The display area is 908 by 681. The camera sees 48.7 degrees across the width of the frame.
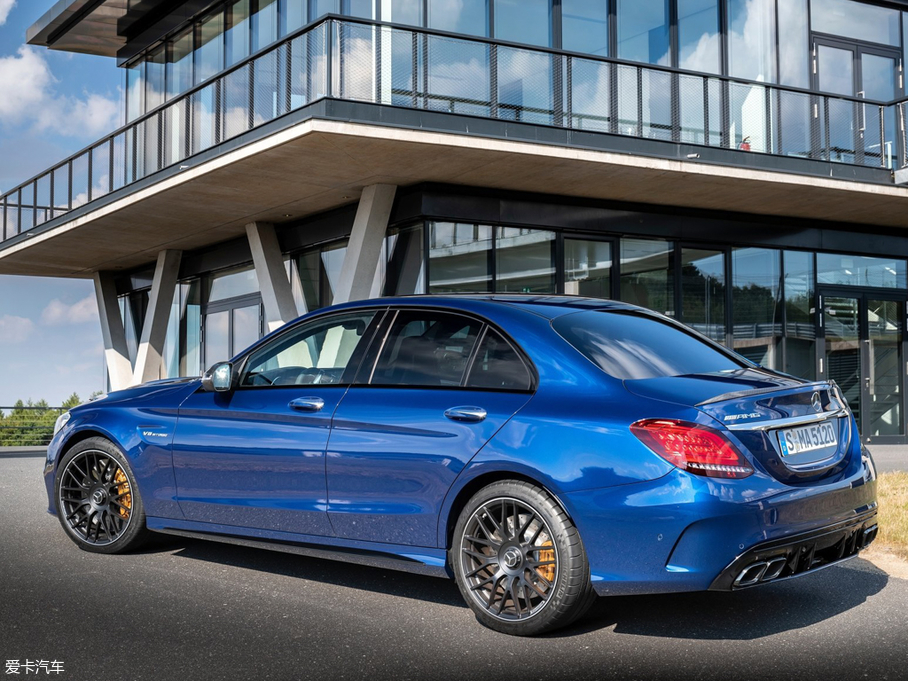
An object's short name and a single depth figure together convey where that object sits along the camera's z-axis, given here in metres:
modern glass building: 12.84
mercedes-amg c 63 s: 4.18
